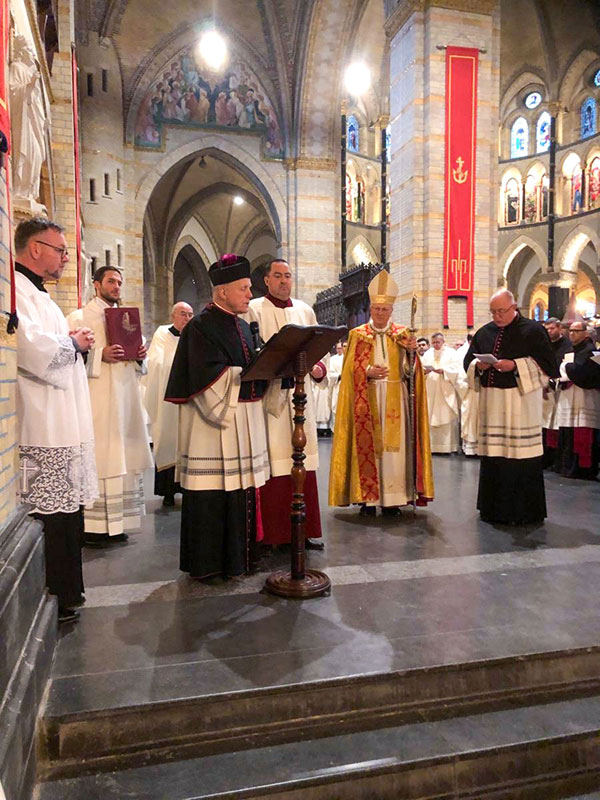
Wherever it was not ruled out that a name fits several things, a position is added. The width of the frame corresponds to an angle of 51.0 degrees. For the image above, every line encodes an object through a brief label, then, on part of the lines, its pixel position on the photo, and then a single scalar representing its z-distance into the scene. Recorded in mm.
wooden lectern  3102
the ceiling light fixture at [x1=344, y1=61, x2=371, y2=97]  19422
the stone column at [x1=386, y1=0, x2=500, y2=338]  11391
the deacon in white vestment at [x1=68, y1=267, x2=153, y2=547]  4051
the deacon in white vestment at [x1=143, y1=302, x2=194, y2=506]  5391
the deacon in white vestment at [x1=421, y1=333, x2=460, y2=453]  8805
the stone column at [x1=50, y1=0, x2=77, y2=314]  9641
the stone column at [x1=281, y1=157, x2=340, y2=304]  18703
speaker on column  18023
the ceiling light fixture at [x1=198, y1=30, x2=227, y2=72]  16578
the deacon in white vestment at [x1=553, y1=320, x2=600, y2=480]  6766
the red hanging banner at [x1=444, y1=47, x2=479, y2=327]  11461
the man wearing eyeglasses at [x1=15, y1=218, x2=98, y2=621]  2656
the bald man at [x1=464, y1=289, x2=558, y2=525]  4738
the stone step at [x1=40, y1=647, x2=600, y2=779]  2131
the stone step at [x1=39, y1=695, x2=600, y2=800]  1984
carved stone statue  4762
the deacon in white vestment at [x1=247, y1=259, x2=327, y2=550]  3914
